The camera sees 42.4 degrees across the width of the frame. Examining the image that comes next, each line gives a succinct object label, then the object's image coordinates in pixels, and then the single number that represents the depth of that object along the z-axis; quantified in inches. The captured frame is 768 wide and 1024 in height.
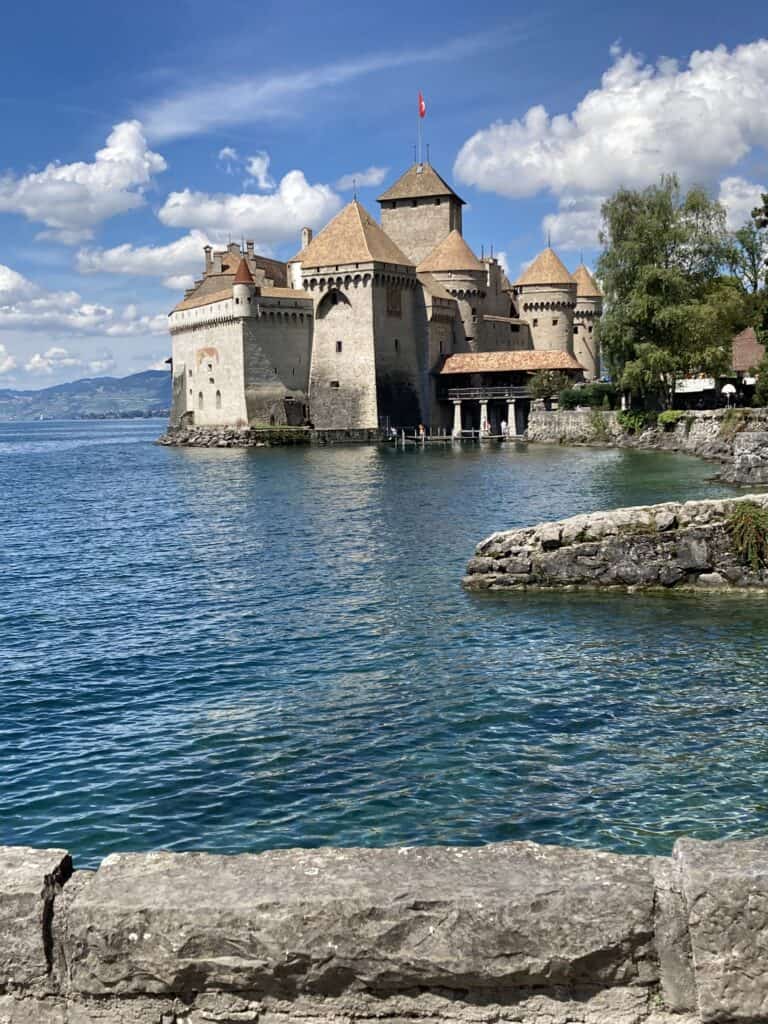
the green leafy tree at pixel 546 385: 2974.9
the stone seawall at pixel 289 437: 3043.8
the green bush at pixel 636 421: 2399.1
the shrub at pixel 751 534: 646.5
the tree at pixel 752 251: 2811.5
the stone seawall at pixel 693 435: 1403.8
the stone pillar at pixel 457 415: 3176.7
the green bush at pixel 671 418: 2240.4
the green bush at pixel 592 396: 2716.5
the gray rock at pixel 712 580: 656.4
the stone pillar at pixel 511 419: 3105.3
